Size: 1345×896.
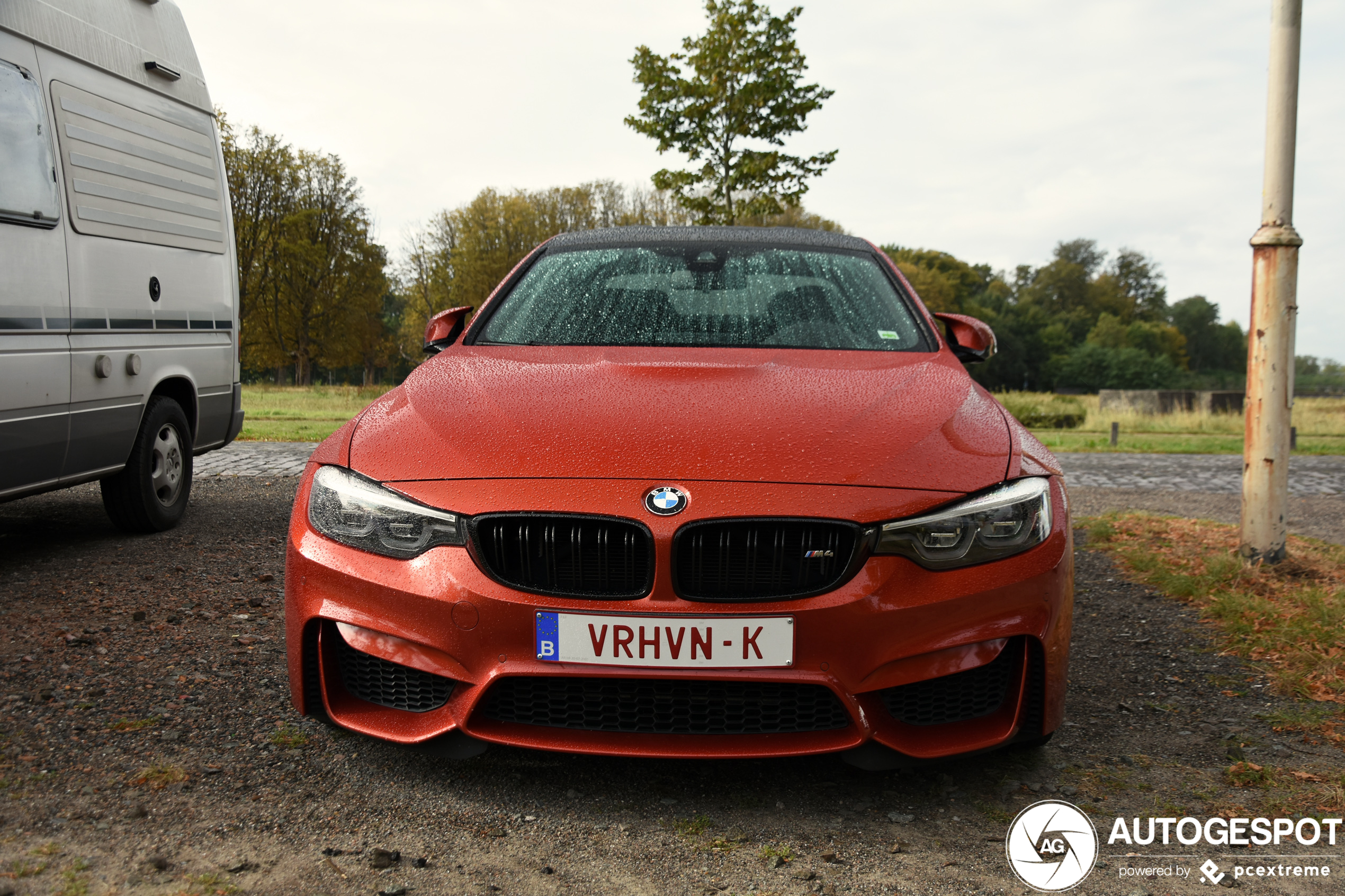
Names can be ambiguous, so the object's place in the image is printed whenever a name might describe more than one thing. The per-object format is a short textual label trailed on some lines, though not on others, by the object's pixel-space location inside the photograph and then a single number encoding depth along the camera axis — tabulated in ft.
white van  14.80
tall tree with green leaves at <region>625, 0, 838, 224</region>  55.72
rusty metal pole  15.12
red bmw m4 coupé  7.42
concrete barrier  81.61
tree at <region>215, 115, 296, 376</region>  114.93
